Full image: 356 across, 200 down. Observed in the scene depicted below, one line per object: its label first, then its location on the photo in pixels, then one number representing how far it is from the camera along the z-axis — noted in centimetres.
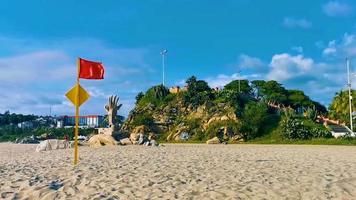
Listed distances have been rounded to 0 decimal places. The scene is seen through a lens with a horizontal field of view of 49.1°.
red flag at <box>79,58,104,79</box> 1459
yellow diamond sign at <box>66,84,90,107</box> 1370
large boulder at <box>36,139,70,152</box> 2800
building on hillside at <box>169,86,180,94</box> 6791
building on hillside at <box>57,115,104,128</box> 12462
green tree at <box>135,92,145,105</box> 7125
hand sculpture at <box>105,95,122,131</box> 3731
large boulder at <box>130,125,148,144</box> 5611
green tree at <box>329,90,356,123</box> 5509
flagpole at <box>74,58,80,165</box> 1368
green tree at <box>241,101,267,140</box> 5066
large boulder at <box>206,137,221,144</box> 4293
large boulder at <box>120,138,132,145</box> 3225
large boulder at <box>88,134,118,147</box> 3216
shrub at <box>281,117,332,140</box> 4544
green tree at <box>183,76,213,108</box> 6006
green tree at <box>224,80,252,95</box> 7719
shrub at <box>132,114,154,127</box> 5832
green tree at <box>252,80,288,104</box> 7468
